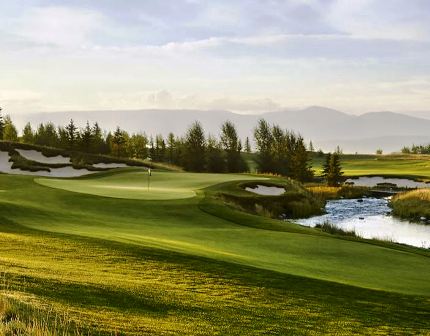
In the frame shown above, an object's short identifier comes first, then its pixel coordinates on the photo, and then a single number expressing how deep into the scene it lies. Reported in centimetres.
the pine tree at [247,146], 16171
